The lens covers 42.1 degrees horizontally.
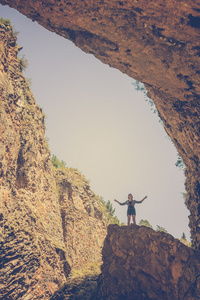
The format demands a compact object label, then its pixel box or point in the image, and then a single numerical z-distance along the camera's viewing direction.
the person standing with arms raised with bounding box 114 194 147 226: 16.20
